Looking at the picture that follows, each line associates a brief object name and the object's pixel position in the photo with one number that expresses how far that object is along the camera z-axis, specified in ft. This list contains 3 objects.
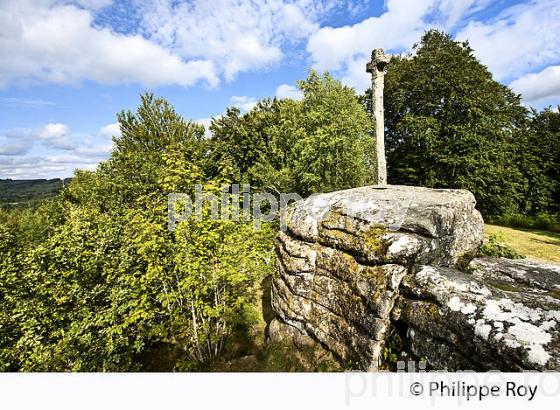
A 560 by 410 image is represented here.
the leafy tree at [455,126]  67.72
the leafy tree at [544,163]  87.71
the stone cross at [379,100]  28.27
